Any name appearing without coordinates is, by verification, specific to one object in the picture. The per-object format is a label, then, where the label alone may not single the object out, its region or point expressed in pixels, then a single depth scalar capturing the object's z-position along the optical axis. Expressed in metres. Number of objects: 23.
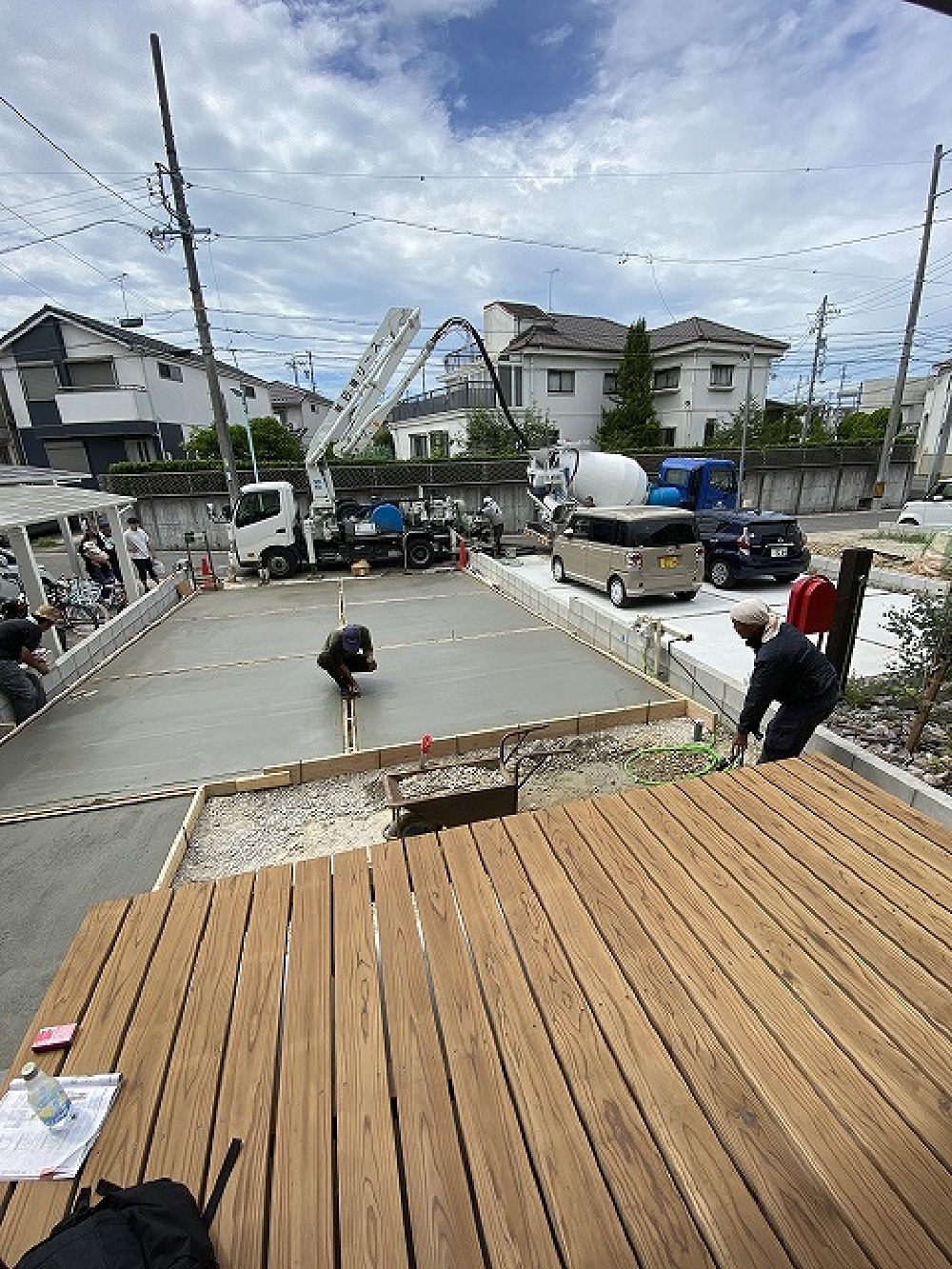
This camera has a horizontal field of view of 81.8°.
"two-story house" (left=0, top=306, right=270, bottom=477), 22.77
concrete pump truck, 12.43
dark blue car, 9.48
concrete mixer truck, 13.80
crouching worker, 5.80
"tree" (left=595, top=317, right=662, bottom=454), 23.95
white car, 13.52
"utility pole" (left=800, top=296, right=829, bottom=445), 29.16
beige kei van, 8.55
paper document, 1.34
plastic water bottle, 1.37
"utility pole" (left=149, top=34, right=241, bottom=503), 11.62
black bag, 1.01
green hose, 4.43
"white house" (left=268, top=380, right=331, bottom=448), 35.80
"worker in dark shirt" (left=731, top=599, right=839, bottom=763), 3.30
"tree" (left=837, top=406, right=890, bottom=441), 28.86
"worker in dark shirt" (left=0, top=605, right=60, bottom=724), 5.59
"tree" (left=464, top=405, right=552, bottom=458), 21.94
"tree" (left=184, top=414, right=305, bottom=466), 23.09
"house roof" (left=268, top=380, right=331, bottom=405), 35.97
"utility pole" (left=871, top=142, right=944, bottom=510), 16.78
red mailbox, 4.18
